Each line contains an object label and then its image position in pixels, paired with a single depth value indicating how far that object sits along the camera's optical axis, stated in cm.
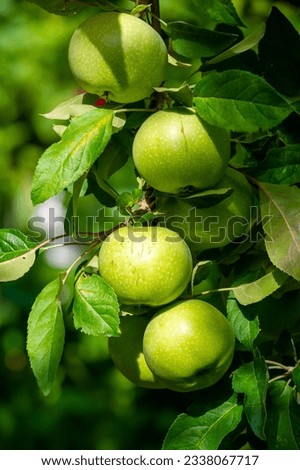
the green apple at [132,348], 129
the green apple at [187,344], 125
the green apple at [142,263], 123
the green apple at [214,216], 126
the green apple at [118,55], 121
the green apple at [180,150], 121
